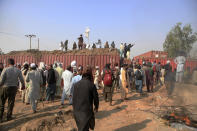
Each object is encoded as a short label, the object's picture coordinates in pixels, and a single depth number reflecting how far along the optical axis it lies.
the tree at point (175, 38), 19.17
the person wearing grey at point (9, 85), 4.34
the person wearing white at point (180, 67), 8.61
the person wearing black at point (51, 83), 6.36
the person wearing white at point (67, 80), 5.69
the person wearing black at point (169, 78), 8.27
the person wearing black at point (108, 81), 5.78
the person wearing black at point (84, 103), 2.77
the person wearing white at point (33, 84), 4.87
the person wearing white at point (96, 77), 8.75
